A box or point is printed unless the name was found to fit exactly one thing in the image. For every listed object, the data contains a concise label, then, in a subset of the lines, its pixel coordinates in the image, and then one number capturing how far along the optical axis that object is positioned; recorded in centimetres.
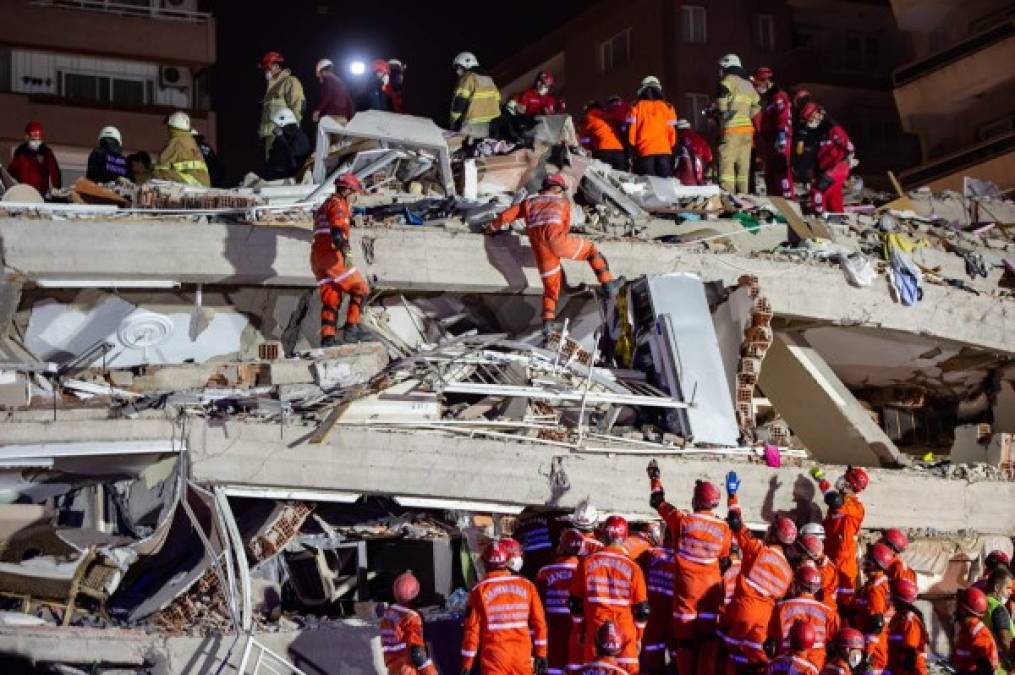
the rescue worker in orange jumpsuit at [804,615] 1454
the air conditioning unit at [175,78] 4016
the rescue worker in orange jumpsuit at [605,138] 2411
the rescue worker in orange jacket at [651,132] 2388
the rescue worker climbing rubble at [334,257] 1788
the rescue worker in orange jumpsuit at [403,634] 1412
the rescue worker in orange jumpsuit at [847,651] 1429
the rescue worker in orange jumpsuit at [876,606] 1519
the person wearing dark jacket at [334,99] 2280
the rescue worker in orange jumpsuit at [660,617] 1573
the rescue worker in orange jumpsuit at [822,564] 1565
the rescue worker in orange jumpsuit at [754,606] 1492
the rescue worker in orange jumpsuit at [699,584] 1527
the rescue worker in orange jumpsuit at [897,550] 1611
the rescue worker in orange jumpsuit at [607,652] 1413
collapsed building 1631
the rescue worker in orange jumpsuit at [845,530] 1692
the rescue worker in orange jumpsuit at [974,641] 1541
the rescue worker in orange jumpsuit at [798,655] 1410
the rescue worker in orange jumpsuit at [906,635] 1559
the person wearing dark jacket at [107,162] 2203
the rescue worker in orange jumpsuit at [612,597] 1463
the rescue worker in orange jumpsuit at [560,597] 1534
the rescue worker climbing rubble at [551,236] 1875
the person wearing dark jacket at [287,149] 2266
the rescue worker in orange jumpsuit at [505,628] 1426
